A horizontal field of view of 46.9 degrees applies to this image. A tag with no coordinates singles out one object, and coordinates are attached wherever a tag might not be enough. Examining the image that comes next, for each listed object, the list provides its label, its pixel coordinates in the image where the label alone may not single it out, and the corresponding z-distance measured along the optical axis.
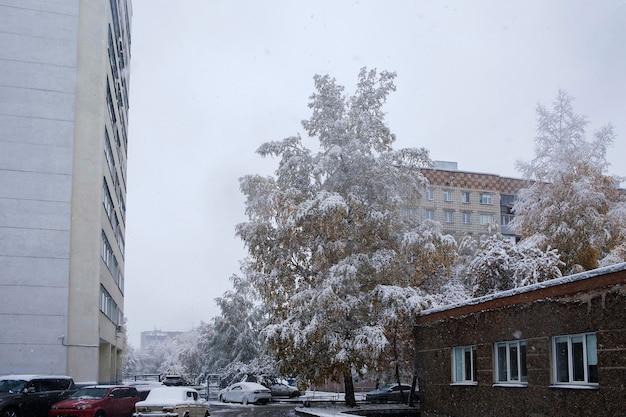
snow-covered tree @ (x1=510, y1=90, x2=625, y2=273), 34.69
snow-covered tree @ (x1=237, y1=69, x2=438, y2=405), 29.00
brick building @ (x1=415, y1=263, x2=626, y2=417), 15.11
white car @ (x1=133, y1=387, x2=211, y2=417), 20.14
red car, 22.11
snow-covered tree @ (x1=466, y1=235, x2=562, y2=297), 30.14
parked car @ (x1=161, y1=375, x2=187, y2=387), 53.92
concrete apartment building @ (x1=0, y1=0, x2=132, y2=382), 33.75
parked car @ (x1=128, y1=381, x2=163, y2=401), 27.08
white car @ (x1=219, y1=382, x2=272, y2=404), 42.34
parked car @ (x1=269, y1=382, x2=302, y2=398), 49.72
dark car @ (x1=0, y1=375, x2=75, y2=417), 22.12
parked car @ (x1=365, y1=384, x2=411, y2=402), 44.12
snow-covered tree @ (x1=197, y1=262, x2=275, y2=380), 57.03
